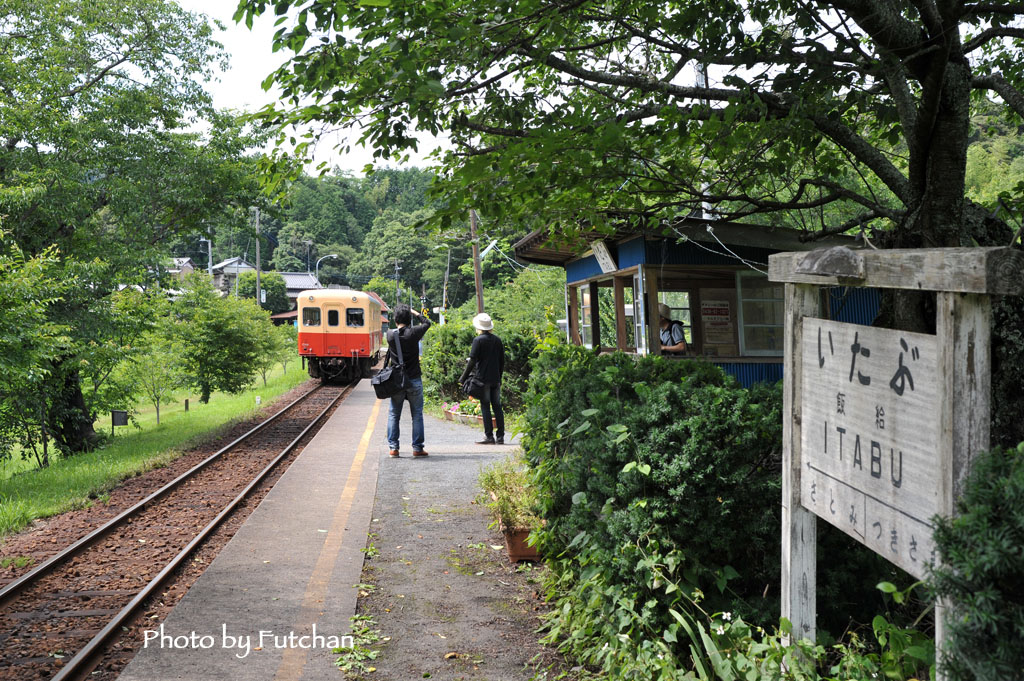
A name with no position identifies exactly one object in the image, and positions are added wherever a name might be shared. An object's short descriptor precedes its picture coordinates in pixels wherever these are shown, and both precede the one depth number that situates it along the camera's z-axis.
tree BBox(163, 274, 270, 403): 23.36
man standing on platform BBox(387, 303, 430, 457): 10.14
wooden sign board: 2.28
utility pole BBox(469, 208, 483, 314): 25.55
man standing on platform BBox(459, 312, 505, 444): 10.64
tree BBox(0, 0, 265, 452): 13.25
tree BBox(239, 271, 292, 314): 63.22
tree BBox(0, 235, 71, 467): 9.47
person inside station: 9.73
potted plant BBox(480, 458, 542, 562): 5.97
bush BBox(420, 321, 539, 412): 16.88
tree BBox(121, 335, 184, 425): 18.86
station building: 9.16
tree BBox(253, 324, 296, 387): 25.42
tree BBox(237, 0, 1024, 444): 4.59
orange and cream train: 26.69
